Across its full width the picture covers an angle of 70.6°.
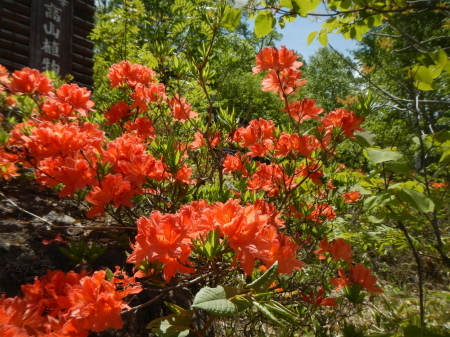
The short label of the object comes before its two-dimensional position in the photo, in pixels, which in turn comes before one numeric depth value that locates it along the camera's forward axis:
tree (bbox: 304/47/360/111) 21.39
